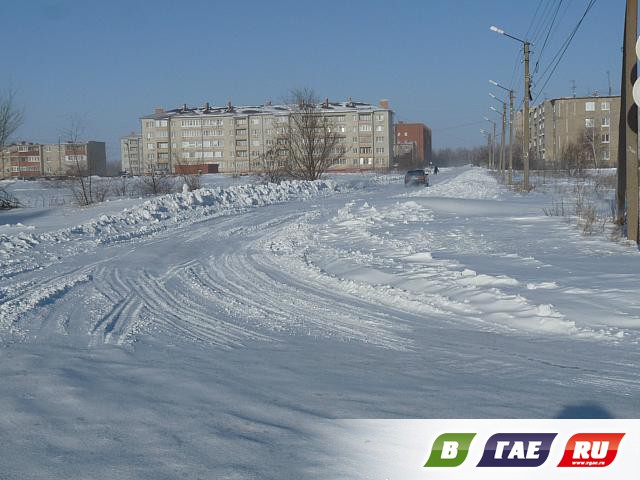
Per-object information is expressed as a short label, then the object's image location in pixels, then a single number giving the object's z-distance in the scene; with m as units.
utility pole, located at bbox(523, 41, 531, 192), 37.25
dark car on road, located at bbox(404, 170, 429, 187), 55.22
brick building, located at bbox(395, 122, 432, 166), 136.73
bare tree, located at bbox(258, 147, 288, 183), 56.41
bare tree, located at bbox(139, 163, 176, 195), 41.72
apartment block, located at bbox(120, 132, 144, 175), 180.75
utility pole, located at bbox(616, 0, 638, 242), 14.89
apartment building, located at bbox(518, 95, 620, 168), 118.06
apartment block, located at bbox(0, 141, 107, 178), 138.38
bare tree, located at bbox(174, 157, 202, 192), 42.72
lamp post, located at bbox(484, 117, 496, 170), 96.12
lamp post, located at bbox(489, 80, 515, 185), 49.64
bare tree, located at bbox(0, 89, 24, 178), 37.56
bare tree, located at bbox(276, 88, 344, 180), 56.44
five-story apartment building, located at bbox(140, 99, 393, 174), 118.50
